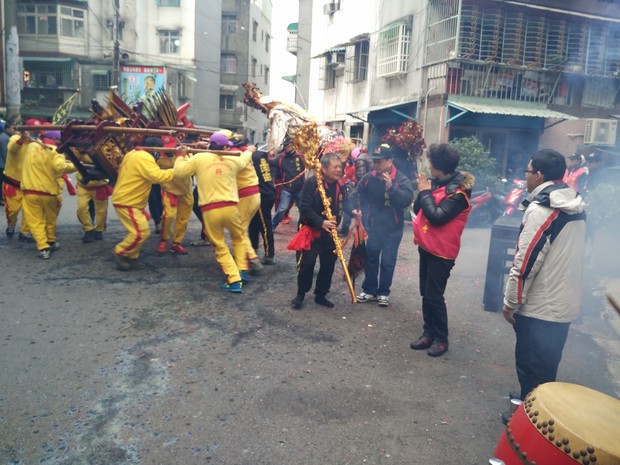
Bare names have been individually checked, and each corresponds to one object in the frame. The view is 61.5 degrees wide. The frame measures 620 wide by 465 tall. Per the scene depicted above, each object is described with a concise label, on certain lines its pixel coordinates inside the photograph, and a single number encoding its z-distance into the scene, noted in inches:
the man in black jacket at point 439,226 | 172.6
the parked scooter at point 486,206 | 465.1
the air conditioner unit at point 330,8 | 895.6
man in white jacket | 129.9
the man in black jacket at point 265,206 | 293.0
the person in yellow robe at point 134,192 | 257.4
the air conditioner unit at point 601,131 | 524.7
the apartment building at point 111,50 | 1221.1
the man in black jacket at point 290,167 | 329.1
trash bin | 225.1
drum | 82.5
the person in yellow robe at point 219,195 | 241.6
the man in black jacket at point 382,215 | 219.6
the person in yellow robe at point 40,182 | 286.2
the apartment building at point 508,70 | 567.2
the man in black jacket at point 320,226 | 218.5
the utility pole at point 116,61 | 996.4
